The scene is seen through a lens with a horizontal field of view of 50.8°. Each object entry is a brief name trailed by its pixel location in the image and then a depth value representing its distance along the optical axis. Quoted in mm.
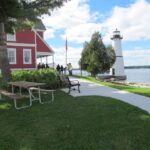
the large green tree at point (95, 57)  19853
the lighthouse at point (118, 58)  28927
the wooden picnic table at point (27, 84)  6788
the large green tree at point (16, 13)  8437
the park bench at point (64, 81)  10271
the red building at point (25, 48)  17621
